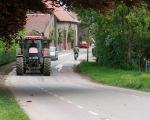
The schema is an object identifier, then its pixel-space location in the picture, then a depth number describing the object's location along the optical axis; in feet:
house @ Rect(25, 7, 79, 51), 293.23
